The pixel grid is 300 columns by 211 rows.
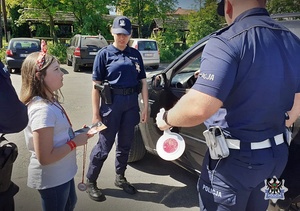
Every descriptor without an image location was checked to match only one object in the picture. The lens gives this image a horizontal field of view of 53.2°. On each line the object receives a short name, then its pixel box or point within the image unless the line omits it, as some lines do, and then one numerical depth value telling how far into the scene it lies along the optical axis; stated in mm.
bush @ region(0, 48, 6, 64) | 15566
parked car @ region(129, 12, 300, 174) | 2977
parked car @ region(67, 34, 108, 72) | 14023
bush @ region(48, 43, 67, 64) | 18219
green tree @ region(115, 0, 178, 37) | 23016
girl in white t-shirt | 1779
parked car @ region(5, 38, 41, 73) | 12875
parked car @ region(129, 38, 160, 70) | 15492
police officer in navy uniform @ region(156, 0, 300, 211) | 1399
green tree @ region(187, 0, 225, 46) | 21391
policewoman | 3035
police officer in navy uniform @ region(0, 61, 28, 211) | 1451
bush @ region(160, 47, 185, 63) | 20730
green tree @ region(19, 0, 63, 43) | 19438
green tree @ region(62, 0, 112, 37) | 20656
